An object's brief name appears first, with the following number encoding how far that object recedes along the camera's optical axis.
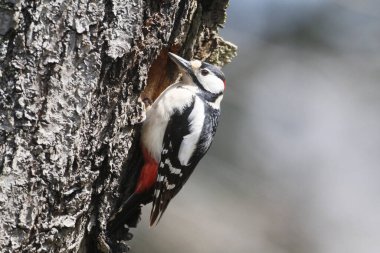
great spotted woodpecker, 5.80
